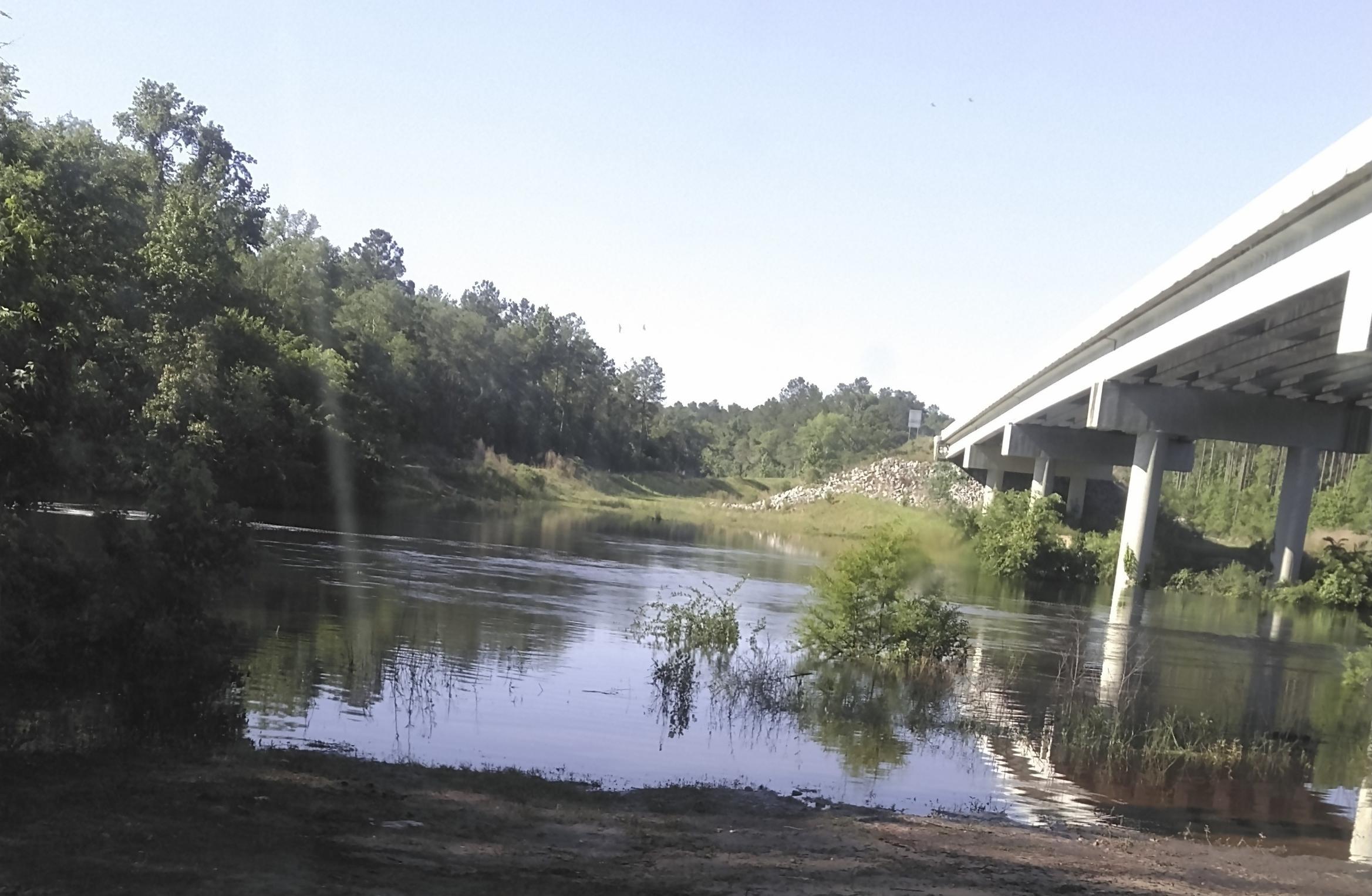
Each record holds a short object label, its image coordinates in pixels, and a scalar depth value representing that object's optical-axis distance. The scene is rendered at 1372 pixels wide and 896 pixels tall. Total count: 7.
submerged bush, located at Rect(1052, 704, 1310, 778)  16.75
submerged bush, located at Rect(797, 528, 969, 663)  23.14
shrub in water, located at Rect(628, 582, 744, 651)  23.52
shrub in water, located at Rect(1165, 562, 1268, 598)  52.47
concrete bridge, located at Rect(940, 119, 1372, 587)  26.66
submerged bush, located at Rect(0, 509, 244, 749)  13.28
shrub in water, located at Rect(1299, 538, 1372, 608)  51.66
